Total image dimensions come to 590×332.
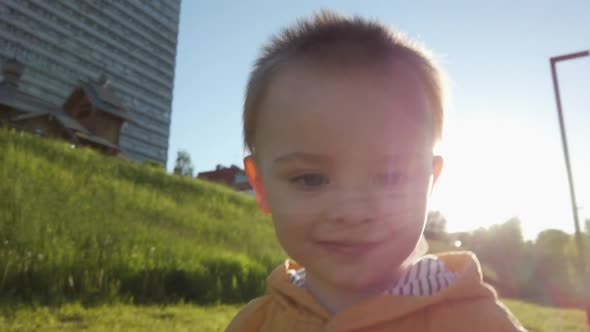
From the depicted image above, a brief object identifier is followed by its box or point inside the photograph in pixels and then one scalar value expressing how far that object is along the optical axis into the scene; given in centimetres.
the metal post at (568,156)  596
